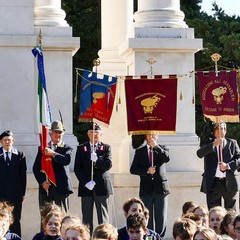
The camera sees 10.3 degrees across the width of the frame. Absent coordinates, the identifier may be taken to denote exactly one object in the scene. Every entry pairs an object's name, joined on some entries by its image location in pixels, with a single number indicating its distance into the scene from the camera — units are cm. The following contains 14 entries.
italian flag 2140
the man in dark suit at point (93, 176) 2147
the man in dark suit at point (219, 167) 2175
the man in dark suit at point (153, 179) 2159
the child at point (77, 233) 1522
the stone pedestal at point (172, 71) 2334
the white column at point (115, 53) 2492
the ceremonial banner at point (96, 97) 2253
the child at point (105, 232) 1541
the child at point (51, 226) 1709
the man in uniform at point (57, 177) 2122
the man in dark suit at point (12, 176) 2111
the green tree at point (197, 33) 3656
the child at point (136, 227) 1536
